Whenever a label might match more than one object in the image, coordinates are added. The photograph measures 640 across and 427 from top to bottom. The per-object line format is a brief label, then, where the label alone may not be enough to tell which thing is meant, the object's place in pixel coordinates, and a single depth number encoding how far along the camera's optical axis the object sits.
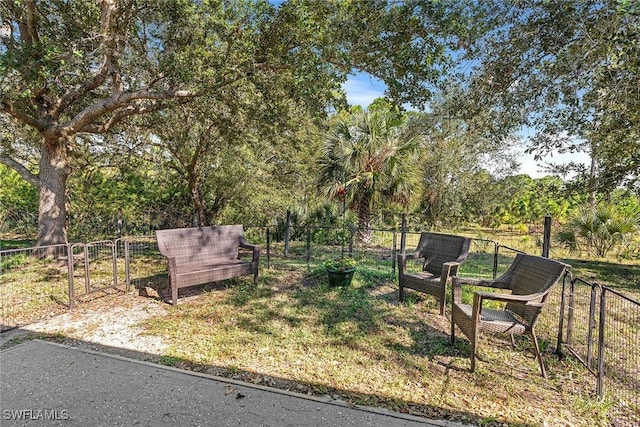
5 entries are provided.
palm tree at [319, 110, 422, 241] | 8.30
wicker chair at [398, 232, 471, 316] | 3.95
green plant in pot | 5.19
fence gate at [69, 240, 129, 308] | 4.31
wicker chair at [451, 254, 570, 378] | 2.68
